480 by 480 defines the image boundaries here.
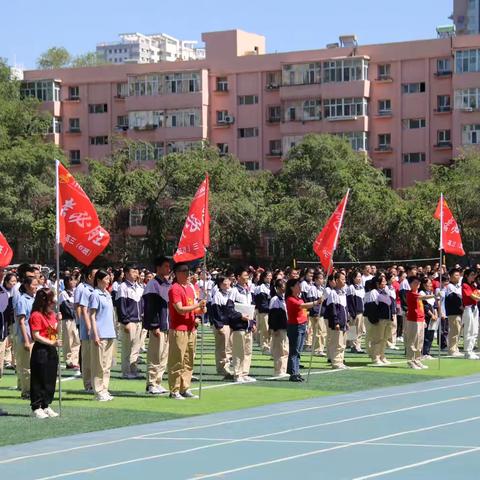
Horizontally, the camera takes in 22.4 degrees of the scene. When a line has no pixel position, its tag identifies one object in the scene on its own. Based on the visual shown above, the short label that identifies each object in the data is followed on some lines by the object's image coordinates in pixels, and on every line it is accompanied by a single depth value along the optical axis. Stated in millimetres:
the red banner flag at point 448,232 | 23656
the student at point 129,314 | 19203
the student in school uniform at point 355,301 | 26000
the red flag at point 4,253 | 19188
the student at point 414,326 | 22172
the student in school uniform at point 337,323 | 21938
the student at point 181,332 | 16688
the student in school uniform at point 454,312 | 25531
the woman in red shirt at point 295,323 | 19578
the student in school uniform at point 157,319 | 17484
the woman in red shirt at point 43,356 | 14805
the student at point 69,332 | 21797
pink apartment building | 69938
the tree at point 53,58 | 102000
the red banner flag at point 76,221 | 15516
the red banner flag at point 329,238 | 19828
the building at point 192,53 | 166862
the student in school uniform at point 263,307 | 26797
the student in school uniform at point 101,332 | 16672
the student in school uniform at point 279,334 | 19984
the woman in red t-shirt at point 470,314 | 24875
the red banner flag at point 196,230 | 17672
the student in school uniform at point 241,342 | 19547
